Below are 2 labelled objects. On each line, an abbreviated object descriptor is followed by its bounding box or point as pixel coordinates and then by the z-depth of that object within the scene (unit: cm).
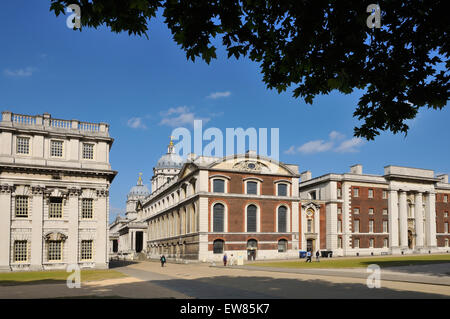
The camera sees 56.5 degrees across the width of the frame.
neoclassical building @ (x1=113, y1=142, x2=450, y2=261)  6025
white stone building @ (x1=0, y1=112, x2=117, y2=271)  3938
